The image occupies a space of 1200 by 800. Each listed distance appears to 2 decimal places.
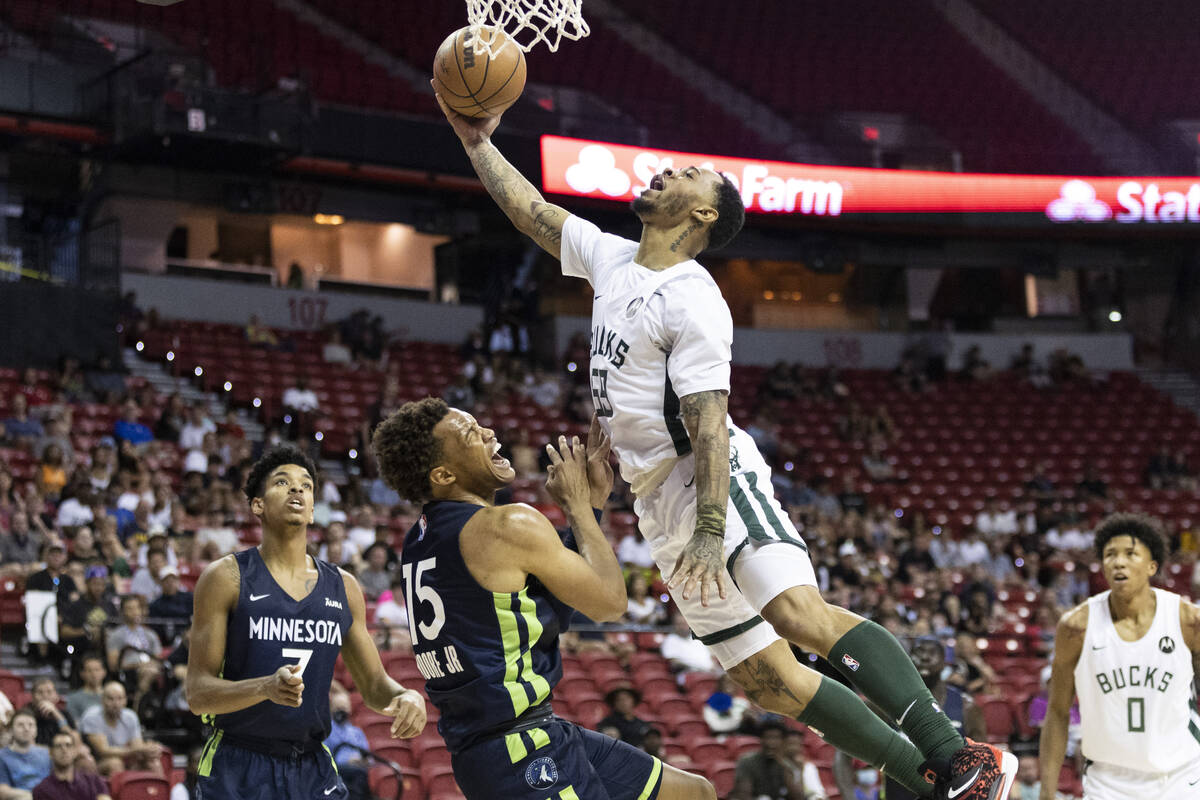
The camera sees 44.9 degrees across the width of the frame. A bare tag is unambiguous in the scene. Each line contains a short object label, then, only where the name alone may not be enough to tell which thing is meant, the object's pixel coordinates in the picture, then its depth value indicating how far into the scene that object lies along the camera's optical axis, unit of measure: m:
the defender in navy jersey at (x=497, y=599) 3.95
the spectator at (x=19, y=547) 10.91
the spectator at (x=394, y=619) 10.49
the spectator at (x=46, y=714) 8.27
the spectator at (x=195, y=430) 14.62
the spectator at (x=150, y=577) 10.54
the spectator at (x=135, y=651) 9.02
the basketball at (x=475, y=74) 4.85
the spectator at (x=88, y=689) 8.75
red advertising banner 21.88
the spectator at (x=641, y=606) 11.99
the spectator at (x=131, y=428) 14.24
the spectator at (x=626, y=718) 9.07
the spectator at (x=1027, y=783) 9.28
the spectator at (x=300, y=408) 16.80
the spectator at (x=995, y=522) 18.34
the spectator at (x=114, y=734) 8.34
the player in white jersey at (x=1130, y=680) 5.68
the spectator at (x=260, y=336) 19.17
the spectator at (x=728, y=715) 10.09
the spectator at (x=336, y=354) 19.38
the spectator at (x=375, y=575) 11.77
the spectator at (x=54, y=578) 9.80
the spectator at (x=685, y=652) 11.20
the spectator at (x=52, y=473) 12.50
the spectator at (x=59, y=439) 13.19
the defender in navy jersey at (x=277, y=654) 4.72
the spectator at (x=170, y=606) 9.88
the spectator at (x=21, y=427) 13.30
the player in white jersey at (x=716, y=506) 4.11
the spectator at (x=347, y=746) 8.09
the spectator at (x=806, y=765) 8.77
